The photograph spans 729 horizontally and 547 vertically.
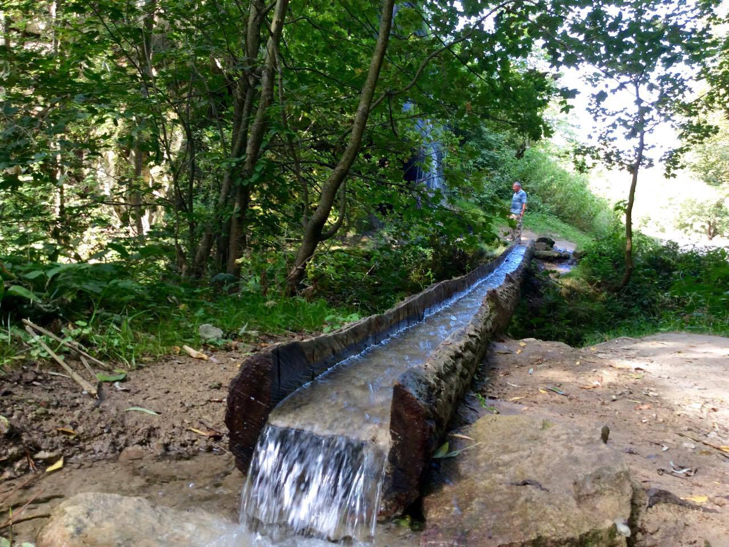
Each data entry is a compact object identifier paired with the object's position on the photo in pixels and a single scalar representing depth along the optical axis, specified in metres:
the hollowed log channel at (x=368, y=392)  2.30
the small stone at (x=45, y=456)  2.64
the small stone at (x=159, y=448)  2.93
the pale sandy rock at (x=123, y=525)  2.04
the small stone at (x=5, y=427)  2.62
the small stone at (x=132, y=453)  2.83
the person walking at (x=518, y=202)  14.64
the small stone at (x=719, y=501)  2.35
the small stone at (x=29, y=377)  3.05
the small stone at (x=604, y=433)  2.66
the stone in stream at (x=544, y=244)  16.88
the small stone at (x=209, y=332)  4.40
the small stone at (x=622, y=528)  2.03
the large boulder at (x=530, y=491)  2.03
